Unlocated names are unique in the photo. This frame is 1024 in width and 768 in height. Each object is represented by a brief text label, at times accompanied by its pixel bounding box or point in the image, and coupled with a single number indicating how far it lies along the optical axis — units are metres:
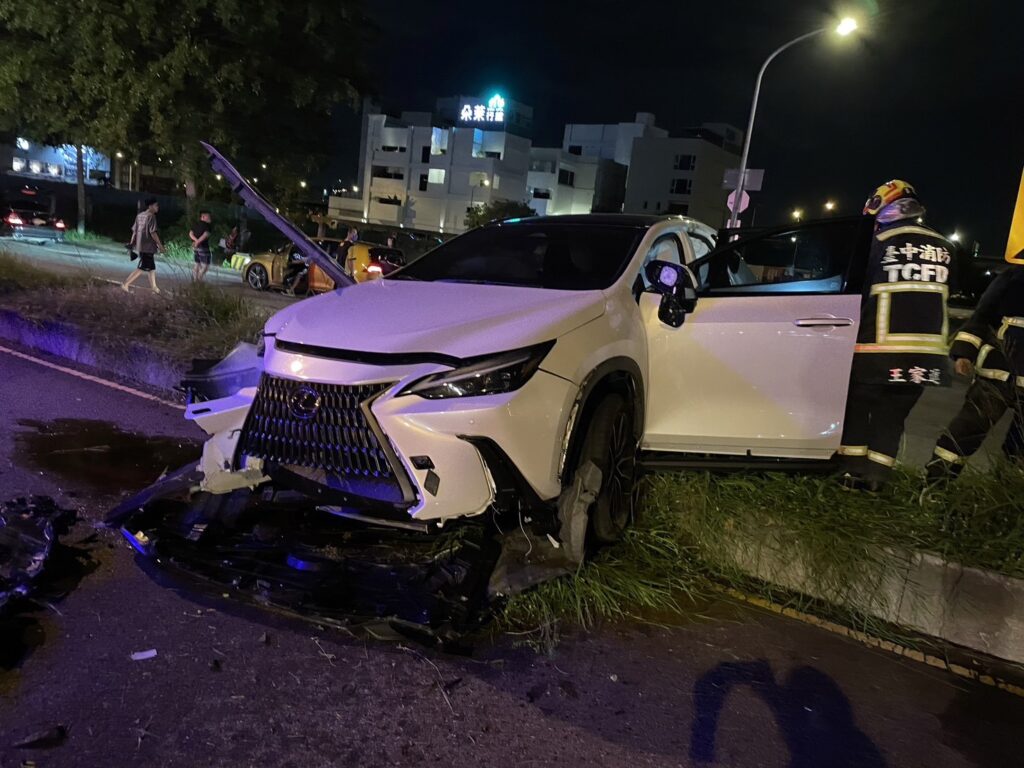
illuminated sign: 73.00
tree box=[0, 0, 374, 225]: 18.56
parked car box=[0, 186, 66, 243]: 23.95
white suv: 2.93
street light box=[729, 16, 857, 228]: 16.00
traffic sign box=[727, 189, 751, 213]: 18.91
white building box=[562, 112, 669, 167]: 71.94
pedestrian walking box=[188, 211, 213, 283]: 13.59
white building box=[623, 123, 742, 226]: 66.75
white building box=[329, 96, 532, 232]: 60.47
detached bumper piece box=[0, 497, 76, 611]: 3.01
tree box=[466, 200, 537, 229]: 48.75
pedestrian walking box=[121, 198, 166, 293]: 11.98
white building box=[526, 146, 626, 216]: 65.94
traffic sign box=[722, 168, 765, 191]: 18.08
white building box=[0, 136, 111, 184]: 54.91
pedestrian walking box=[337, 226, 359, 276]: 16.00
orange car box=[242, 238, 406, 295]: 15.88
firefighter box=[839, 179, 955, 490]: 3.94
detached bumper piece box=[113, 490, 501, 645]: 2.93
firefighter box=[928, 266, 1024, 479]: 4.19
